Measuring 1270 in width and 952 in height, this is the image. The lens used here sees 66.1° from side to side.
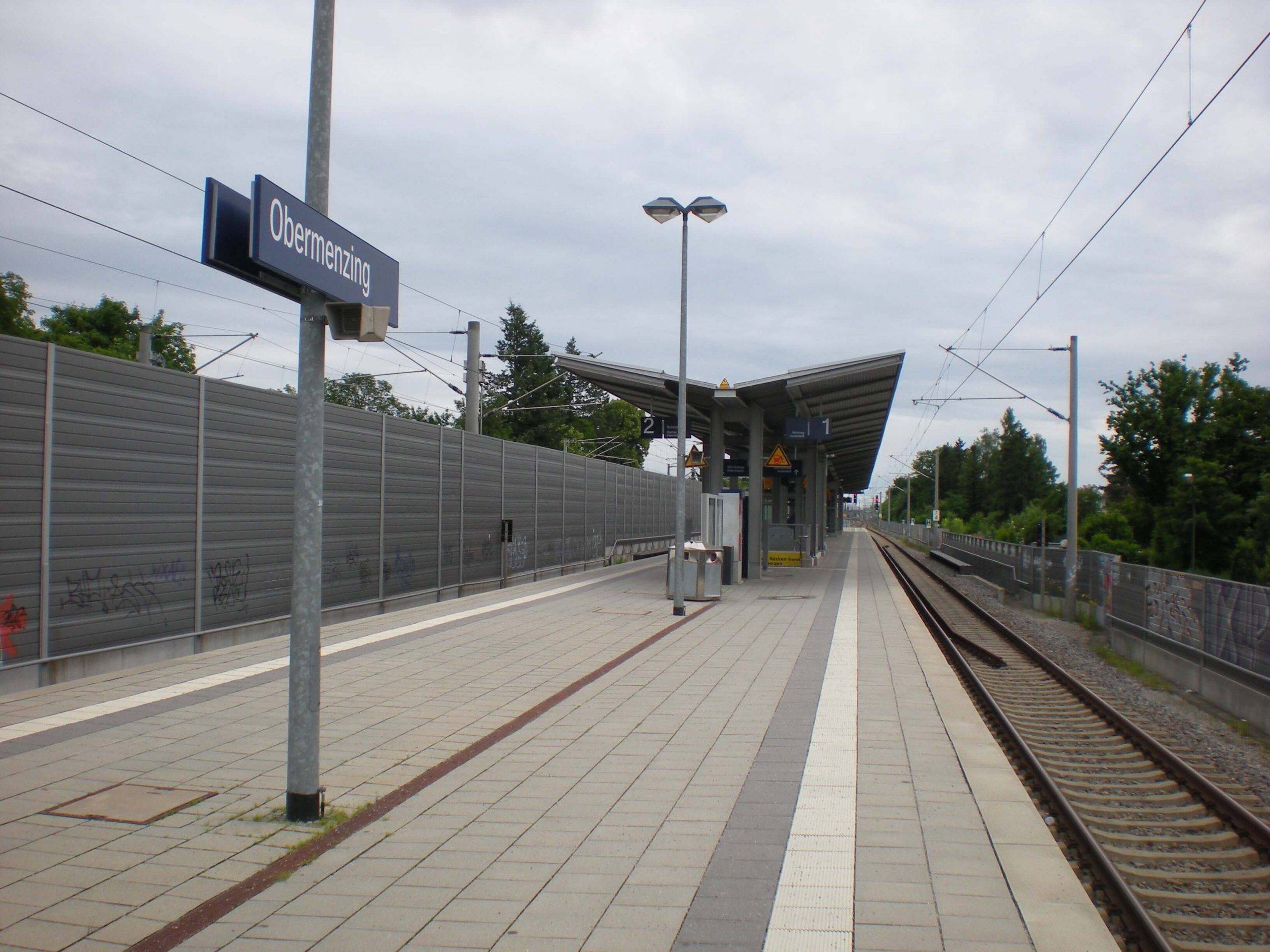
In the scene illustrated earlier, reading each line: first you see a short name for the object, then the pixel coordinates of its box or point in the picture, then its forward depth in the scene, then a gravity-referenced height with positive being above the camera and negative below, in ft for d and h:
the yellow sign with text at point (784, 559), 106.22 -5.20
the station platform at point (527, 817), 13.24 -5.64
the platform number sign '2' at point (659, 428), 86.89 +7.42
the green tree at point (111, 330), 167.02 +30.38
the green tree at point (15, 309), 141.79 +29.32
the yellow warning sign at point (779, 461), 86.28 +4.51
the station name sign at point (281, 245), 15.10 +4.28
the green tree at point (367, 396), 238.48 +27.28
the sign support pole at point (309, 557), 17.01 -0.95
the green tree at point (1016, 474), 374.43 +16.50
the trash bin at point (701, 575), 62.28 -4.22
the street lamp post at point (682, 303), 52.26 +11.84
